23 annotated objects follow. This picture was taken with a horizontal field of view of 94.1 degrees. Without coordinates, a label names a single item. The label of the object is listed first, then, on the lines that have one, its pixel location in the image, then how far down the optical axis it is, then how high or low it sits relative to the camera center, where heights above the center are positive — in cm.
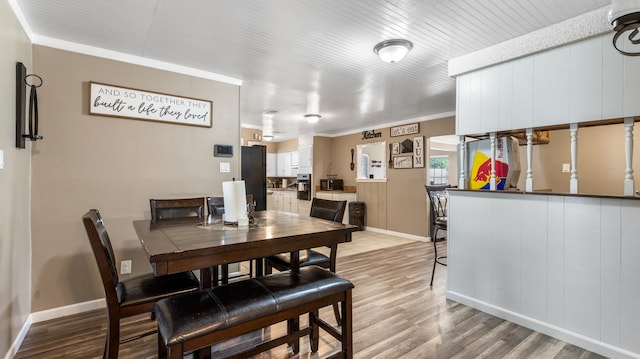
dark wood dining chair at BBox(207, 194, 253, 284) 287 -27
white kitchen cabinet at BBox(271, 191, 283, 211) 850 -64
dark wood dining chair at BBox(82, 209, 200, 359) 154 -66
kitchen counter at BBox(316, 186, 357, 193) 727 -29
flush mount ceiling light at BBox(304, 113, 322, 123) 549 +113
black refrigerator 469 +11
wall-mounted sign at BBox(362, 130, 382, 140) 665 +100
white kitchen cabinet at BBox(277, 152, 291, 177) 860 +41
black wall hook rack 208 +51
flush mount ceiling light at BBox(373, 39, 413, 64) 261 +115
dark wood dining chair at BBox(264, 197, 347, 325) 240 -67
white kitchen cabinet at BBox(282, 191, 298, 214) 803 -64
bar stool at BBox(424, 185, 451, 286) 341 -31
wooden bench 126 -62
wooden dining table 133 -33
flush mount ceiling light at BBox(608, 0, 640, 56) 120 +68
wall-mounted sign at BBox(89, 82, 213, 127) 272 +72
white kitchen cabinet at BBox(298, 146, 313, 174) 762 +49
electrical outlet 283 -85
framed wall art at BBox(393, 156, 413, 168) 593 +34
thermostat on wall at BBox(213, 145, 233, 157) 338 +32
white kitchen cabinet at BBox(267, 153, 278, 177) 906 +40
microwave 748 -15
